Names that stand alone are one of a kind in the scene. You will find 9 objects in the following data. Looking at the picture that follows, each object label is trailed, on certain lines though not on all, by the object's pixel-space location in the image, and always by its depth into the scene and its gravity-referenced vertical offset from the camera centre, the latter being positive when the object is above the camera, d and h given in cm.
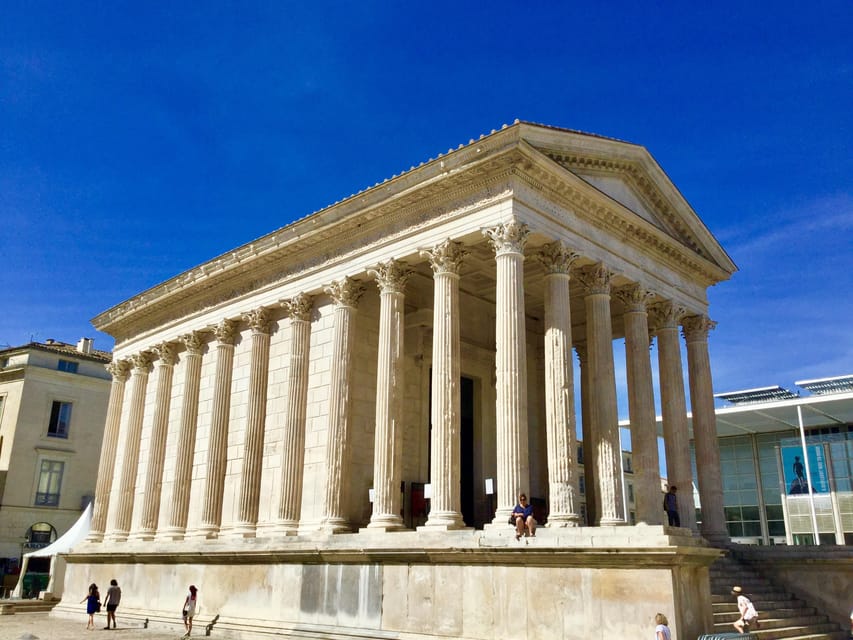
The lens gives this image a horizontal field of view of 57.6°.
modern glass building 3597 +484
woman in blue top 1574 +70
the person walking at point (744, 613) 1542 -106
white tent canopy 3114 +29
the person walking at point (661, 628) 1236 -109
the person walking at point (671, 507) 2186 +134
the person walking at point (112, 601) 2358 -151
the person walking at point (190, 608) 2077 -149
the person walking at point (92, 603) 2406 -162
